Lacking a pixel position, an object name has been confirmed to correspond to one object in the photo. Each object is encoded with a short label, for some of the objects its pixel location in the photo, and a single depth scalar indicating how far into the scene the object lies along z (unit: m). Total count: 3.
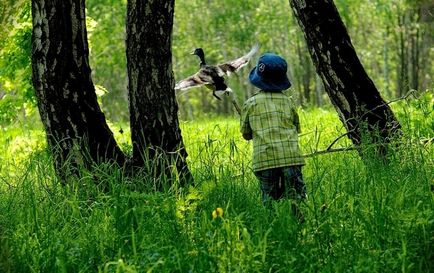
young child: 12.01
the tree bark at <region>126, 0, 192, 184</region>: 13.90
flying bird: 16.52
